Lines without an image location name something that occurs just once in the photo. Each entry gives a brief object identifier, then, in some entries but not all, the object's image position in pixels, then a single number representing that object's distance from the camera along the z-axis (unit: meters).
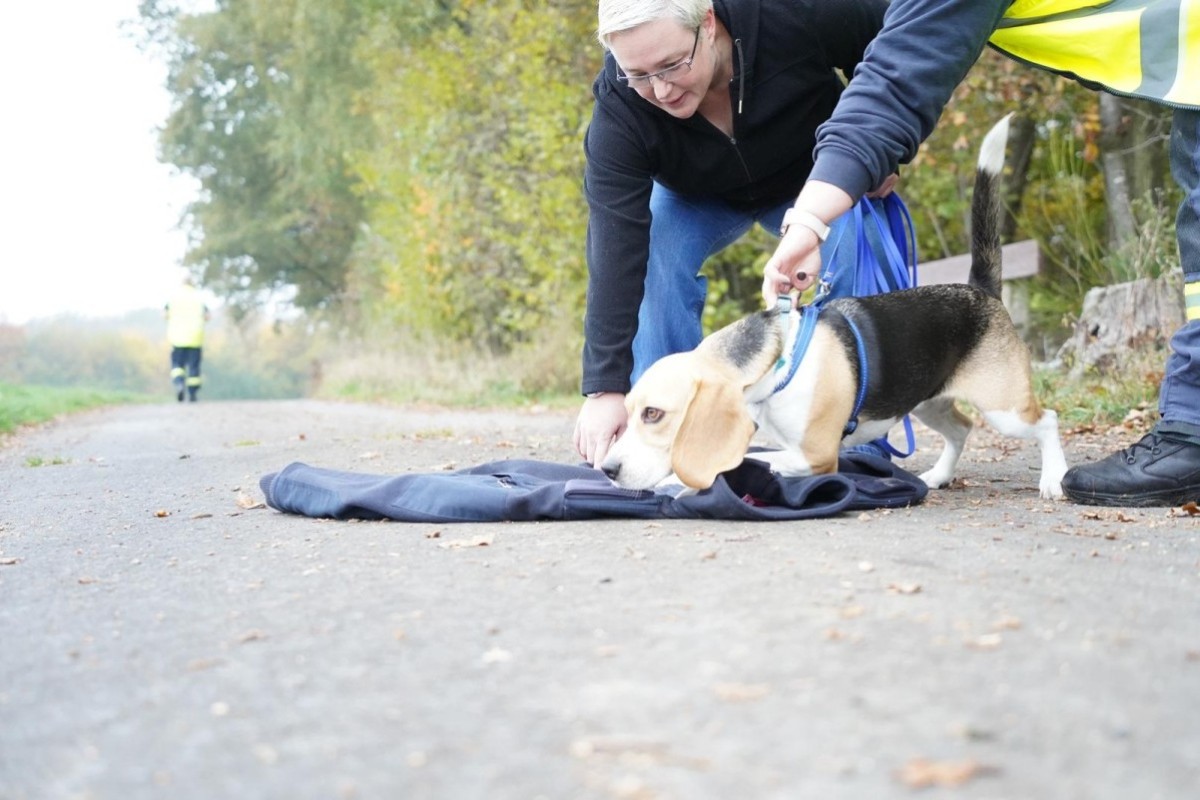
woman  3.87
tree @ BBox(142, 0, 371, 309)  23.83
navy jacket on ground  3.40
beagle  3.43
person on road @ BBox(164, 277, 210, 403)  21.33
